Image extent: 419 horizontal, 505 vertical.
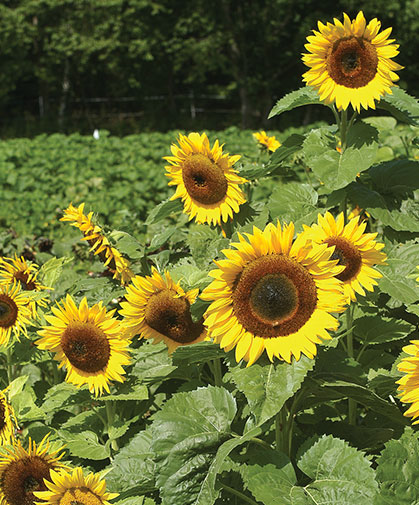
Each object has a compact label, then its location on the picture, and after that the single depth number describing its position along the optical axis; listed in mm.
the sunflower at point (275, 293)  1689
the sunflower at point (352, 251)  1996
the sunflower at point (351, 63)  2250
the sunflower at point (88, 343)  2094
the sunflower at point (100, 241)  2432
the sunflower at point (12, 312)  2428
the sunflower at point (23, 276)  2669
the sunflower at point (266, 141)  4020
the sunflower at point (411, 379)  1527
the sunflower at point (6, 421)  2092
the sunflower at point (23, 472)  1898
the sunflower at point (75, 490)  1753
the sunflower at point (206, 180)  2361
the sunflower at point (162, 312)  2119
